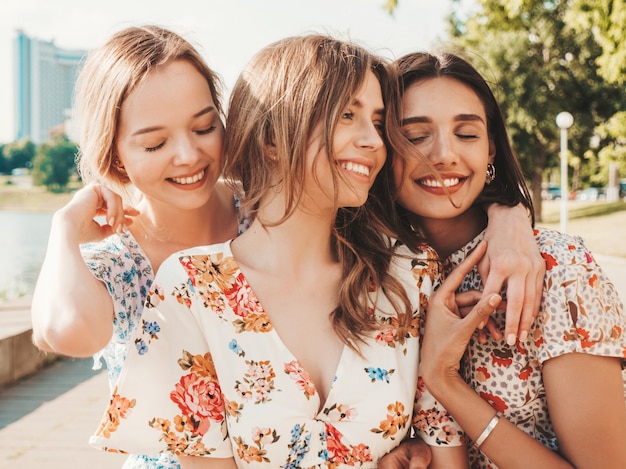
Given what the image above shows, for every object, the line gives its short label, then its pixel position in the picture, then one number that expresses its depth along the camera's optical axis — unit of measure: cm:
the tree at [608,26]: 825
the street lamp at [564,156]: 1507
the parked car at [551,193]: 6052
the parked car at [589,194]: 5888
